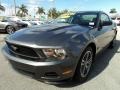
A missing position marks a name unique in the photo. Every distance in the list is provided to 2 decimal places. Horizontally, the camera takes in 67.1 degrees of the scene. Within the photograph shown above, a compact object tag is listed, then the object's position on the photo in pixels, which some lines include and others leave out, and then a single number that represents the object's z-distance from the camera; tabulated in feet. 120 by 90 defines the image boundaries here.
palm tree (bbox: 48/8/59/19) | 127.04
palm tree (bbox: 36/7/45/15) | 174.18
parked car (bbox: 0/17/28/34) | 21.80
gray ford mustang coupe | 5.02
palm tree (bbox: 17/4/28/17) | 163.71
